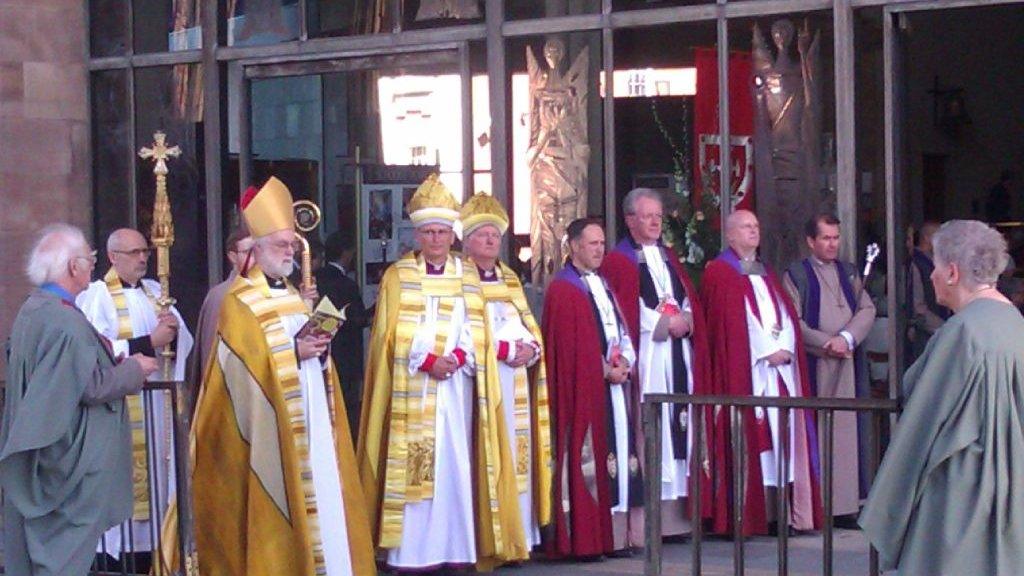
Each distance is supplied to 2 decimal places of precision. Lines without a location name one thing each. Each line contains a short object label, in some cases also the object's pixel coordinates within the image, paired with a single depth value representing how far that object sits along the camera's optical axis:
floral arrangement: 11.61
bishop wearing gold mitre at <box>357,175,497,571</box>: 9.96
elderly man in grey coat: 8.90
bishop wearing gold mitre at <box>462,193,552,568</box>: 10.09
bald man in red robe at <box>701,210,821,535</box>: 10.83
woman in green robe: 6.82
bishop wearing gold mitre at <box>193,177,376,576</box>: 8.93
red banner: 11.52
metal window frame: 11.04
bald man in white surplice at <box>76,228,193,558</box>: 10.87
